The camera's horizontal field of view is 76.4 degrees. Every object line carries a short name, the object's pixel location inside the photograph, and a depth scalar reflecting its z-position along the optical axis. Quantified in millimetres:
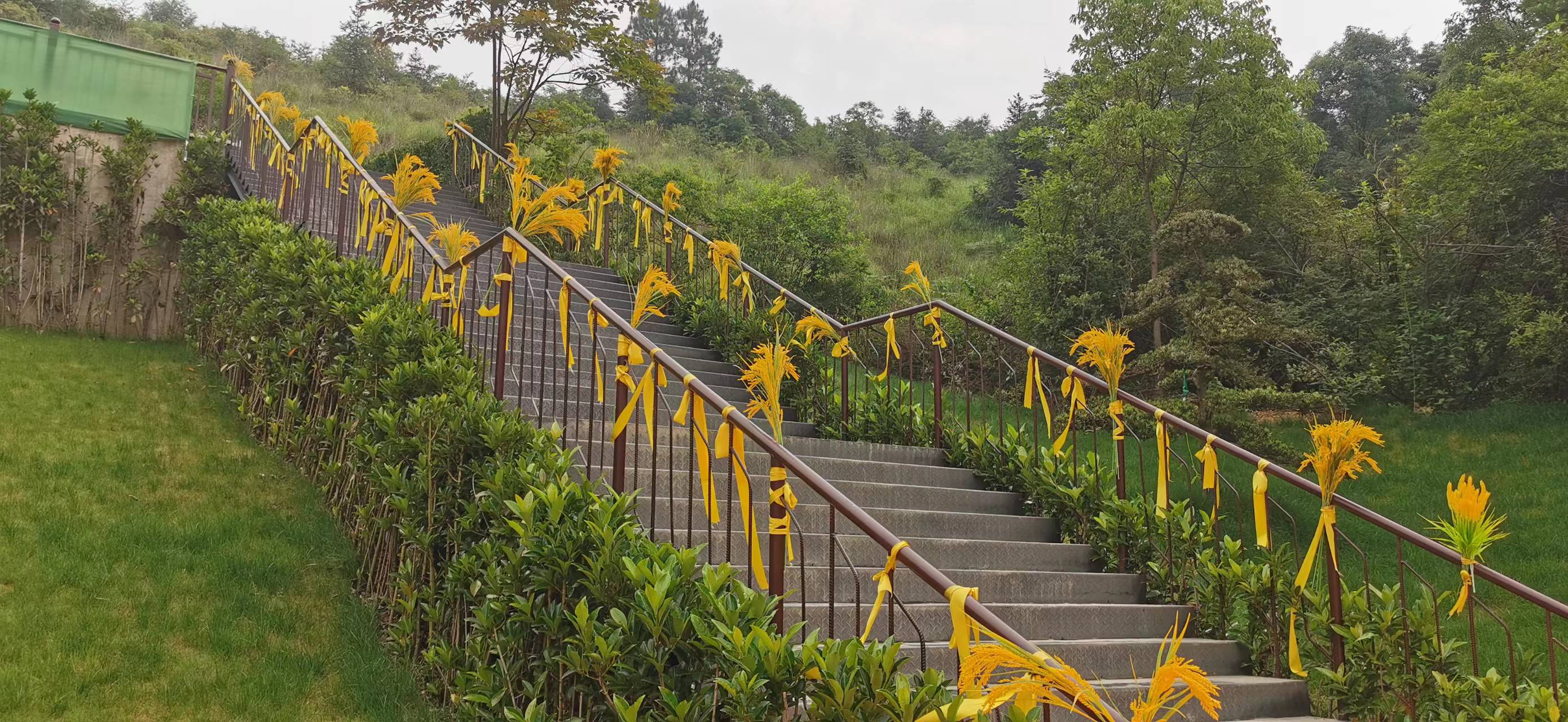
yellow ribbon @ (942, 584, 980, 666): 2416
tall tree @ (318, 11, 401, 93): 24859
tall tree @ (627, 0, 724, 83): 42094
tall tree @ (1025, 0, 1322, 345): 13445
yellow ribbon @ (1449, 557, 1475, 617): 3529
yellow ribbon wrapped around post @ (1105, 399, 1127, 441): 5133
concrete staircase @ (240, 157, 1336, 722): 4000
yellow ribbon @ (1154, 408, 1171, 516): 4777
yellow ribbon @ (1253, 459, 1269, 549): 4148
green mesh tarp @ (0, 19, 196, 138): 8875
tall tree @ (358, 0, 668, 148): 12266
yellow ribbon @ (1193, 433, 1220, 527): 4453
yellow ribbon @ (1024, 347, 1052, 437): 5570
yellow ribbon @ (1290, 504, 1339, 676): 3934
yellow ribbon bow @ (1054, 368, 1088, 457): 5254
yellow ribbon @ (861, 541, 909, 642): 2656
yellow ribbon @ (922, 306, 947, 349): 6398
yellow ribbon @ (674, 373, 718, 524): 3449
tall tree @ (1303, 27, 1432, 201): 21062
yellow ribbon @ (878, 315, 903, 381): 6524
